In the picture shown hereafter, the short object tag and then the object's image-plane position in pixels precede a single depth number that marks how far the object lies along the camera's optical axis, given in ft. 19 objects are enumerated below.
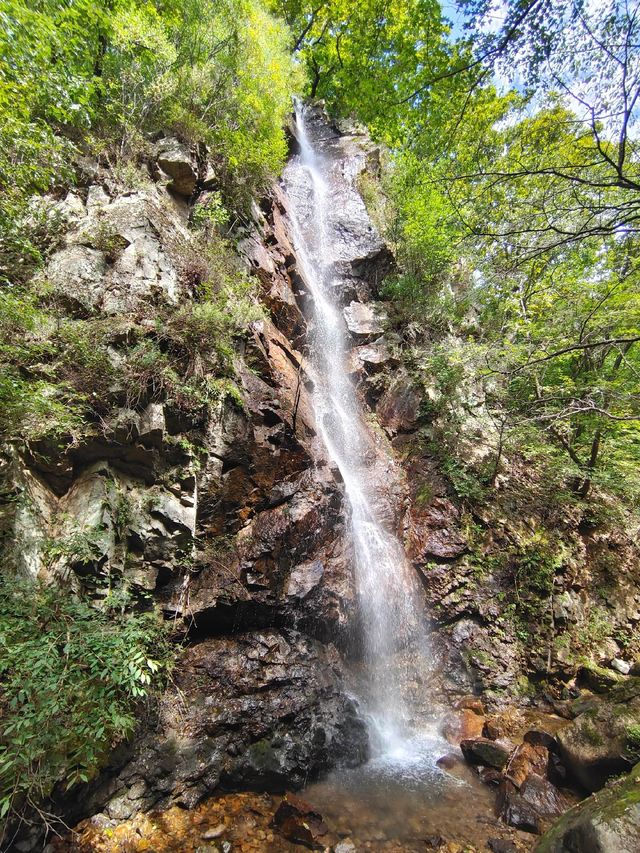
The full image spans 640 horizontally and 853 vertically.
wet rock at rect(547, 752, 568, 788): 16.15
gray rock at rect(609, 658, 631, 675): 22.46
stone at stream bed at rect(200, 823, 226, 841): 12.41
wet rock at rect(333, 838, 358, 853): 12.60
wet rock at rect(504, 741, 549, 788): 16.40
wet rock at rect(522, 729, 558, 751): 17.44
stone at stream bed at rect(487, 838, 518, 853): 13.14
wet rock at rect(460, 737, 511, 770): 16.90
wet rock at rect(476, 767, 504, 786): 16.20
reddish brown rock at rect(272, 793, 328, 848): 12.78
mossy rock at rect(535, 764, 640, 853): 10.18
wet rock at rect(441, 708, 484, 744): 19.21
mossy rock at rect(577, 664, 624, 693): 20.83
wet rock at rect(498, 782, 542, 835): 14.06
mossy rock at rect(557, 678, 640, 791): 15.29
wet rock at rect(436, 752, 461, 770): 17.20
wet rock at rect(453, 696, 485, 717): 20.62
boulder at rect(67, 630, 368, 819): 13.46
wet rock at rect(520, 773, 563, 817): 14.79
